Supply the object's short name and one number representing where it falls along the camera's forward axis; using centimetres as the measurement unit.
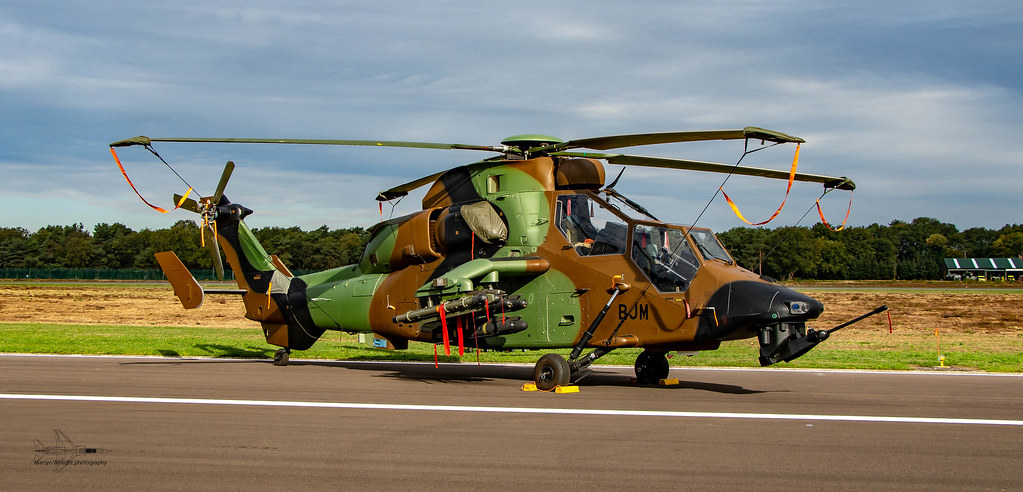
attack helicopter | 1222
